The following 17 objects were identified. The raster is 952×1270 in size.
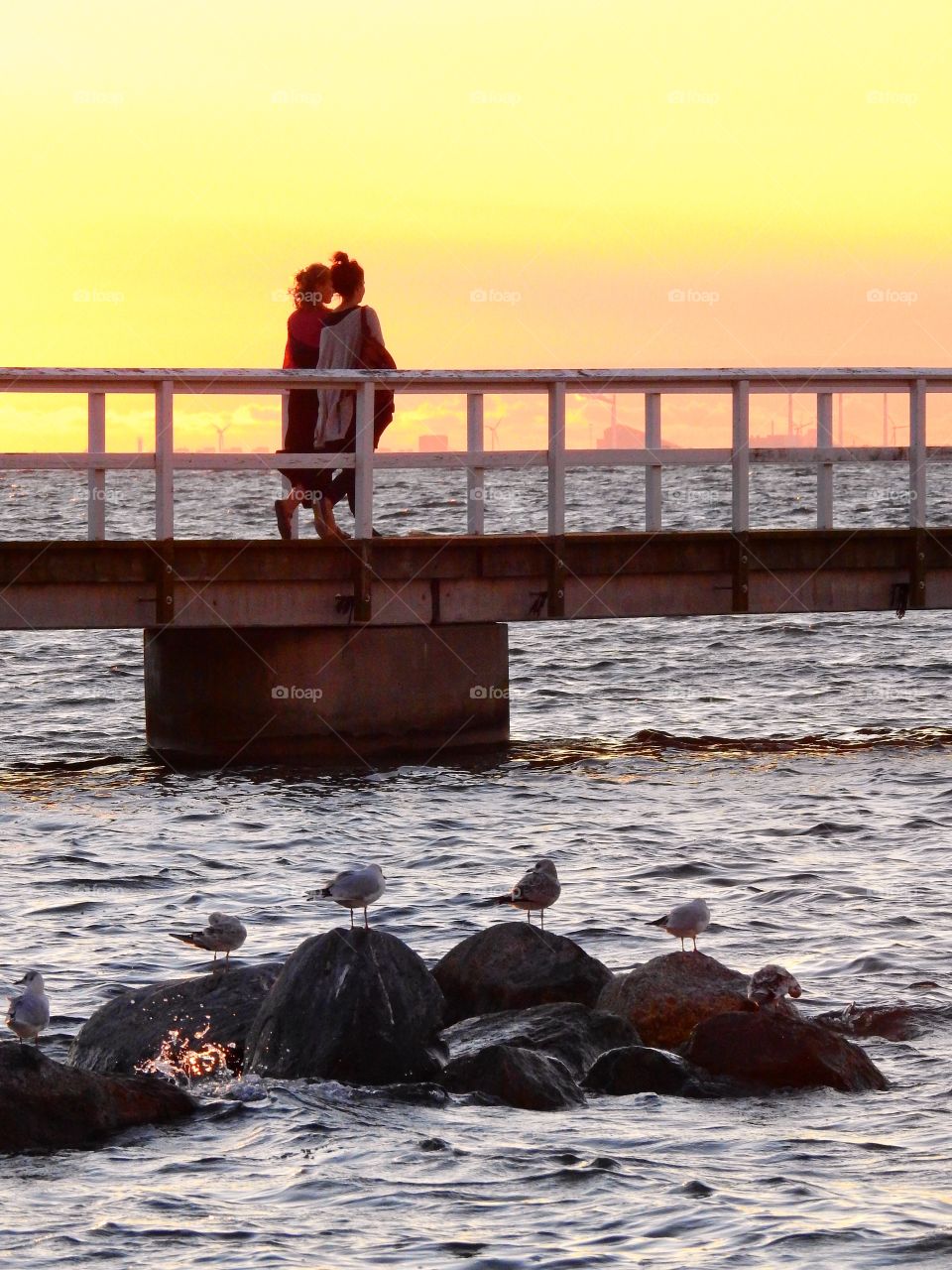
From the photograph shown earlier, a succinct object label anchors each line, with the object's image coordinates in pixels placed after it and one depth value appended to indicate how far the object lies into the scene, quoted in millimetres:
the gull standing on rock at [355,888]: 16734
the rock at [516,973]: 17328
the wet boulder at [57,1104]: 14195
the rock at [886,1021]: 16953
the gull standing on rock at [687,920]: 17672
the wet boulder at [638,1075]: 15531
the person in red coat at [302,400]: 28828
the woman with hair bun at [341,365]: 27922
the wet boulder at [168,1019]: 16031
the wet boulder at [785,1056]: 15484
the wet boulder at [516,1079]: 15164
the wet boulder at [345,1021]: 15758
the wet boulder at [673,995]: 16703
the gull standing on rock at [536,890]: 18469
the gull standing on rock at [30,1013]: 15836
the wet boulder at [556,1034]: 16031
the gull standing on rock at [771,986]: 16469
